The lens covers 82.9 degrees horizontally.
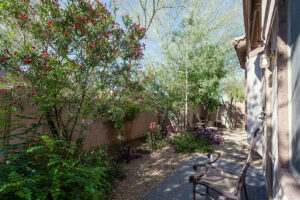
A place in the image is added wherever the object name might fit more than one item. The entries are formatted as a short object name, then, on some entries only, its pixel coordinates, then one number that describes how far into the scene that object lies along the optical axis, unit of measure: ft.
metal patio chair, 6.17
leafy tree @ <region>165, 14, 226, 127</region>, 20.31
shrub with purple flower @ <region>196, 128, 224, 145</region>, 19.24
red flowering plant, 8.43
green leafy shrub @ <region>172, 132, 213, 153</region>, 16.23
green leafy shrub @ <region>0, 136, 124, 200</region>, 4.21
